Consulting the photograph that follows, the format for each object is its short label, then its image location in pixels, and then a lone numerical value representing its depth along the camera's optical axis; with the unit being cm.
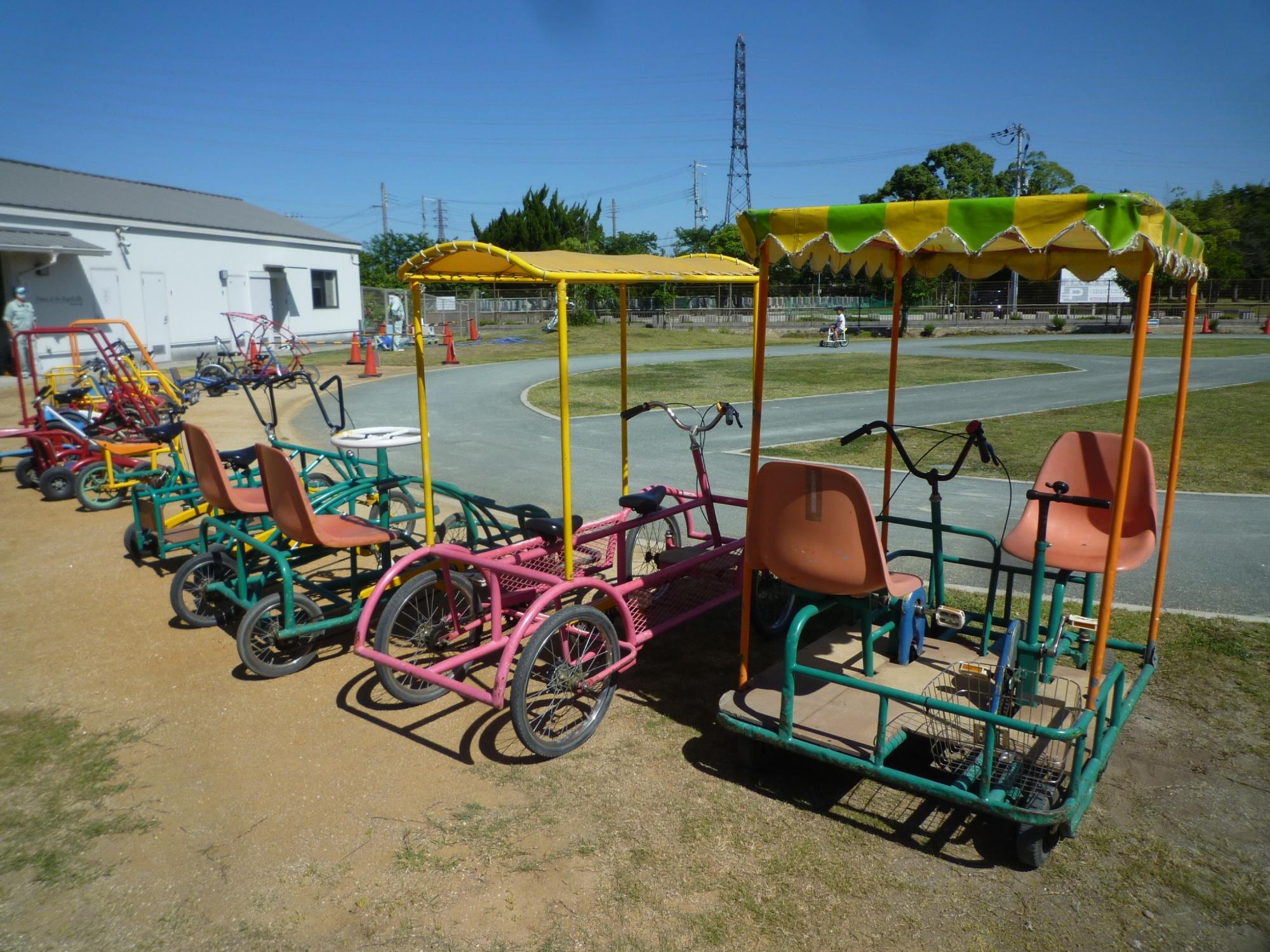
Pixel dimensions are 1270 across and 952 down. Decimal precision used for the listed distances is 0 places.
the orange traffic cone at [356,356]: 2586
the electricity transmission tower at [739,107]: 6184
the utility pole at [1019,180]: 5079
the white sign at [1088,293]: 5134
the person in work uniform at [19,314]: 1570
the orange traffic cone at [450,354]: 2564
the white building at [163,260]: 2323
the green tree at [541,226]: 5444
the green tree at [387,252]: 6412
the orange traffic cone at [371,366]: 2256
